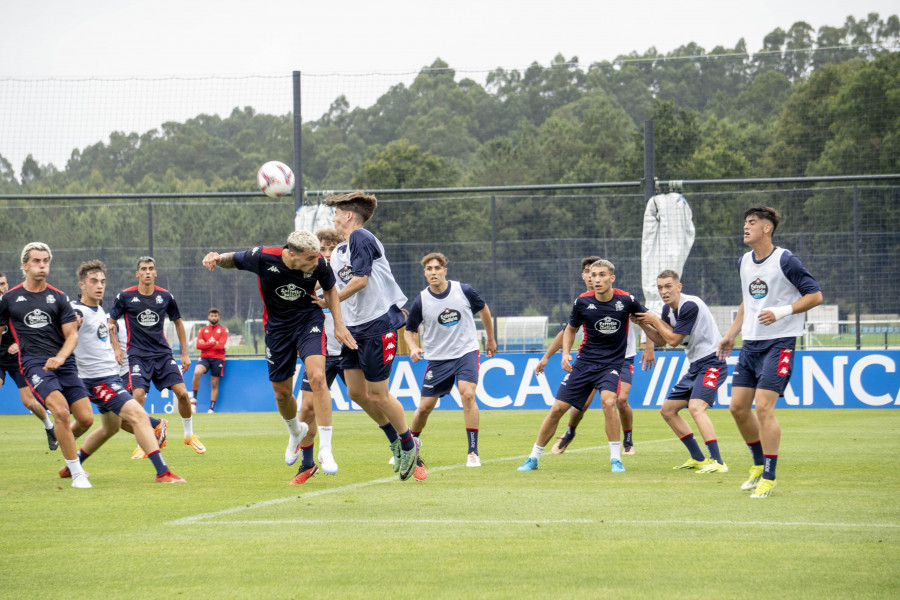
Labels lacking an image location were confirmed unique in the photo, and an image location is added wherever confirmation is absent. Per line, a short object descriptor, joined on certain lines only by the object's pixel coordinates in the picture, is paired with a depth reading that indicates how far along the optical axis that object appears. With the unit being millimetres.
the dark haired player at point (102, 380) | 18062
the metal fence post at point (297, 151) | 39469
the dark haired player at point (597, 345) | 19625
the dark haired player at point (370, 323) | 16969
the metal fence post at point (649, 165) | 38156
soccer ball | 30828
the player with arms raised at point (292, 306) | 16250
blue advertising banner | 34875
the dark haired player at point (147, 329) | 25062
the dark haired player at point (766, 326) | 15437
